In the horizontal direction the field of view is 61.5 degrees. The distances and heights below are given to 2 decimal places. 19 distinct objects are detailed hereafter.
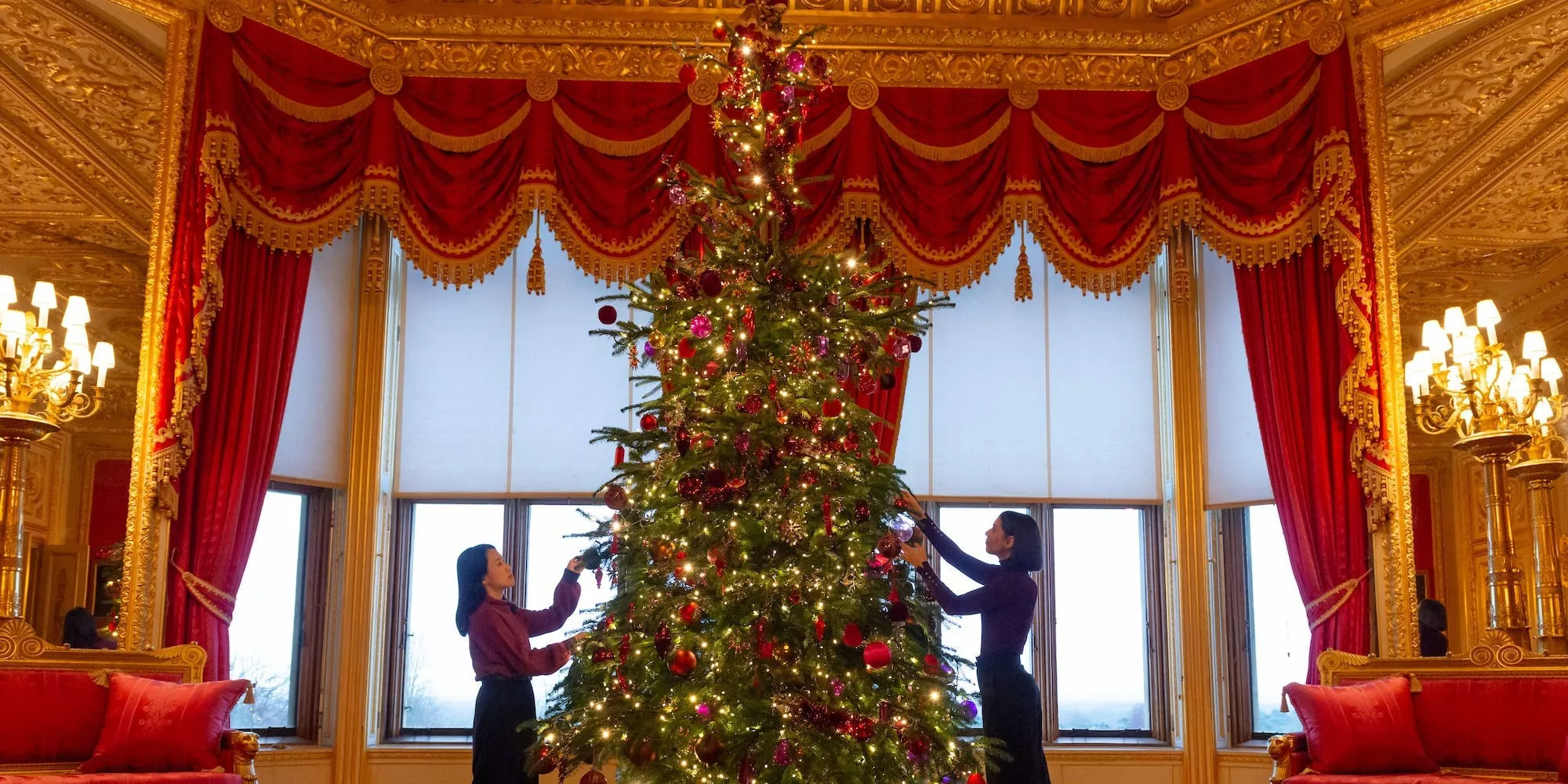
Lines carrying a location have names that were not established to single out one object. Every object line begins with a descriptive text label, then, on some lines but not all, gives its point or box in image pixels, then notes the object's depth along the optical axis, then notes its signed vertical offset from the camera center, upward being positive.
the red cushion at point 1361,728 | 4.95 -0.57
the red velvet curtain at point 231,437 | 5.65 +0.59
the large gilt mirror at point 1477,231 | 6.04 +1.74
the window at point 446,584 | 6.52 -0.06
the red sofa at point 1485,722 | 4.89 -0.54
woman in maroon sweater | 4.86 -0.33
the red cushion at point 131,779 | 4.49 -0.71
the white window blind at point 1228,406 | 6.55 +0.85
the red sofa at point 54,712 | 4.75 -0.52
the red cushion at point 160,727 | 4.77 -0.57
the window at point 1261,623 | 6.54 -0.23
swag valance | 6.12 +1.96
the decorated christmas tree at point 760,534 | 3.88 +0.12
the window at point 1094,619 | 6.66 -0.22
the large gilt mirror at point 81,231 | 5.74 +1.56
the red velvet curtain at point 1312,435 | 5.88 +0.65
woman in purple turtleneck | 4.86 -0.21
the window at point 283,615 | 6.29 -0.21
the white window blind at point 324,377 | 6.35 +0.95
